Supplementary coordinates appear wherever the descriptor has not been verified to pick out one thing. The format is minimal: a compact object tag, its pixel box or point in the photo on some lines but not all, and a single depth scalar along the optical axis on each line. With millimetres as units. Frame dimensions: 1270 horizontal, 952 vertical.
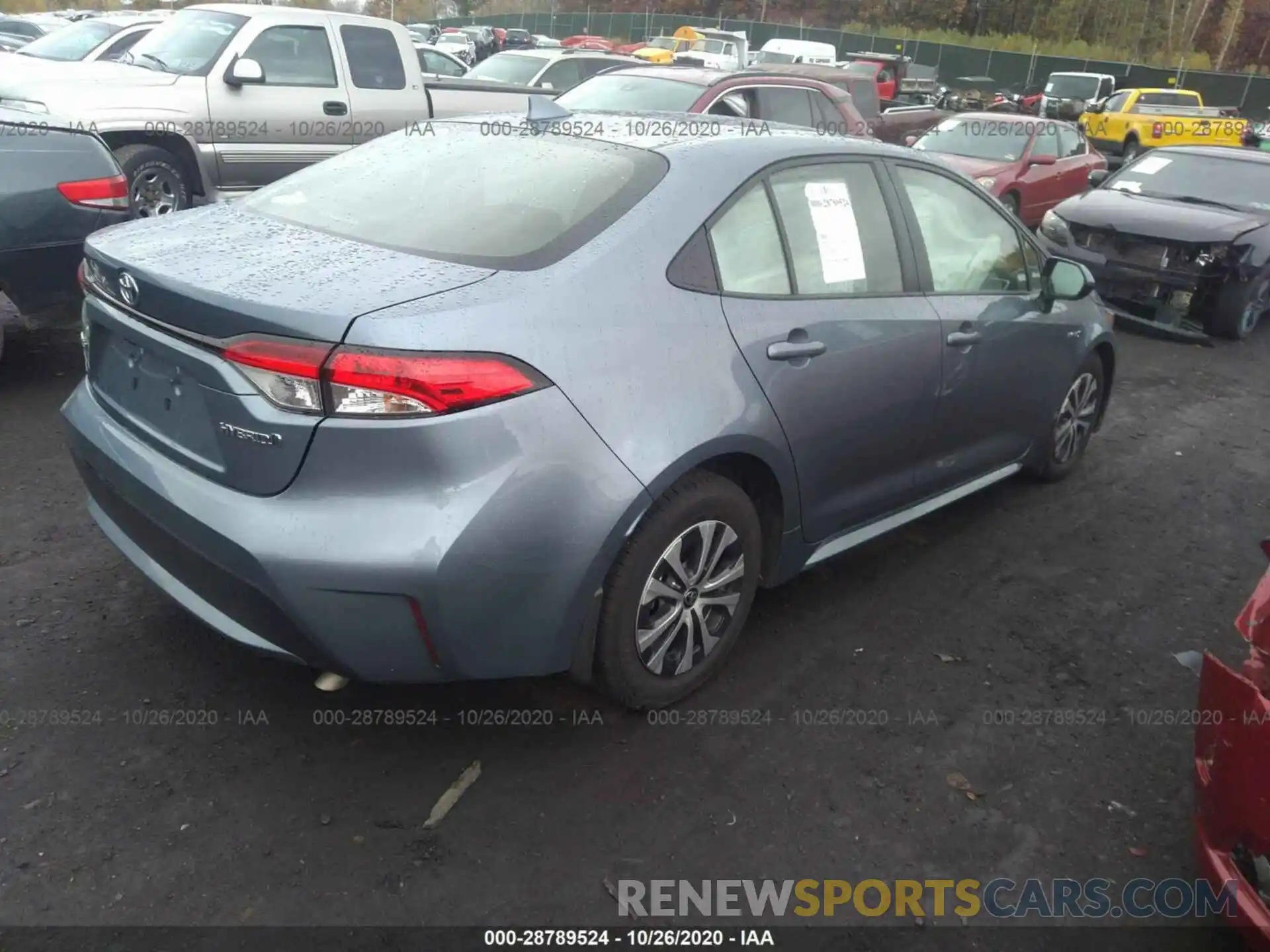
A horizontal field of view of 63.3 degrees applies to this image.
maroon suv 8805
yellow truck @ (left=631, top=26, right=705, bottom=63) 24453
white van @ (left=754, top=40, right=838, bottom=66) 30141
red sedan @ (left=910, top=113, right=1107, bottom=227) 11148
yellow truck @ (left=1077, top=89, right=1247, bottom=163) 20781
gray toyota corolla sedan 2398
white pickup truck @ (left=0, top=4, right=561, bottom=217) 7961
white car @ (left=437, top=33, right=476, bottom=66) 29188
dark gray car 4879
